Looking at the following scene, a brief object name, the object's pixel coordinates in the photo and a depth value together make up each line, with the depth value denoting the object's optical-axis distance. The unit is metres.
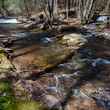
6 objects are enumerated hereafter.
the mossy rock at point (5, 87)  2.79
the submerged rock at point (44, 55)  3.88
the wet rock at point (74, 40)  5.51
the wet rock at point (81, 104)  2.60
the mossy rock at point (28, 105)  2.48
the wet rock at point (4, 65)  3.28
